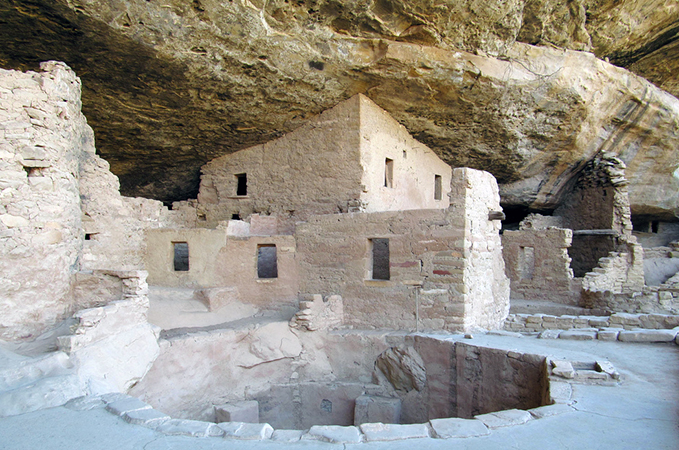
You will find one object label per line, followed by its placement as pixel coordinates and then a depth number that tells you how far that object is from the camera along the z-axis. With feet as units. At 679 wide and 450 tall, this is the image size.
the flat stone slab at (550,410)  12.24
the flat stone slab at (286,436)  10.83
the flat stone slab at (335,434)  10.71
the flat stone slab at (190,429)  10.98
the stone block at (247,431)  10.90
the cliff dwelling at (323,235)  13.83
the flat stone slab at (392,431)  10.88
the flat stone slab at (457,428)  11.00
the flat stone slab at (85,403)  12.25
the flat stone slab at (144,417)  11.49
